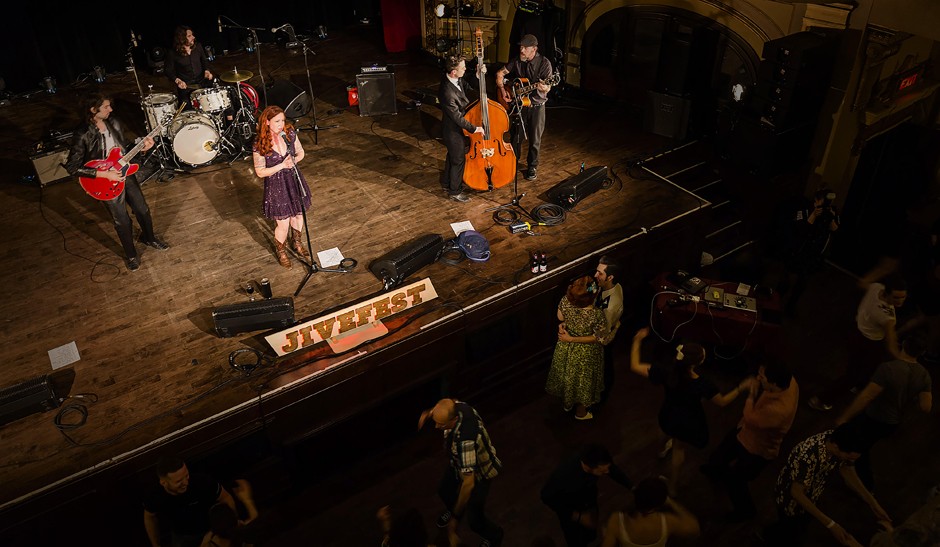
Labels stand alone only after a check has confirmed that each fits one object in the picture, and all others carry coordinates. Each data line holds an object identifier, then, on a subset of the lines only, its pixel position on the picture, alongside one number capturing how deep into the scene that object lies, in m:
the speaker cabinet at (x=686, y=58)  8.30
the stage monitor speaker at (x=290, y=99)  8.88
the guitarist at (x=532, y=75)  7.12
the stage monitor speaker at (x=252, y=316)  5.68
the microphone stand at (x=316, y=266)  6.31
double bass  6.75
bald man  4.42
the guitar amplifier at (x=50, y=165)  7.70
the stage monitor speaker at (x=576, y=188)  7.17
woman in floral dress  5.33
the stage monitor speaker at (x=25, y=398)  5.02
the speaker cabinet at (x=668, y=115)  8.37
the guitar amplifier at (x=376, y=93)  9.04
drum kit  7.57
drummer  8.18
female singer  5.71
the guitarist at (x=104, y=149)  5.80
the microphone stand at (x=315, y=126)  8.72
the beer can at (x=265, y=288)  5.98
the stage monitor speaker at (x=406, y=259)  6.20
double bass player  6.64
